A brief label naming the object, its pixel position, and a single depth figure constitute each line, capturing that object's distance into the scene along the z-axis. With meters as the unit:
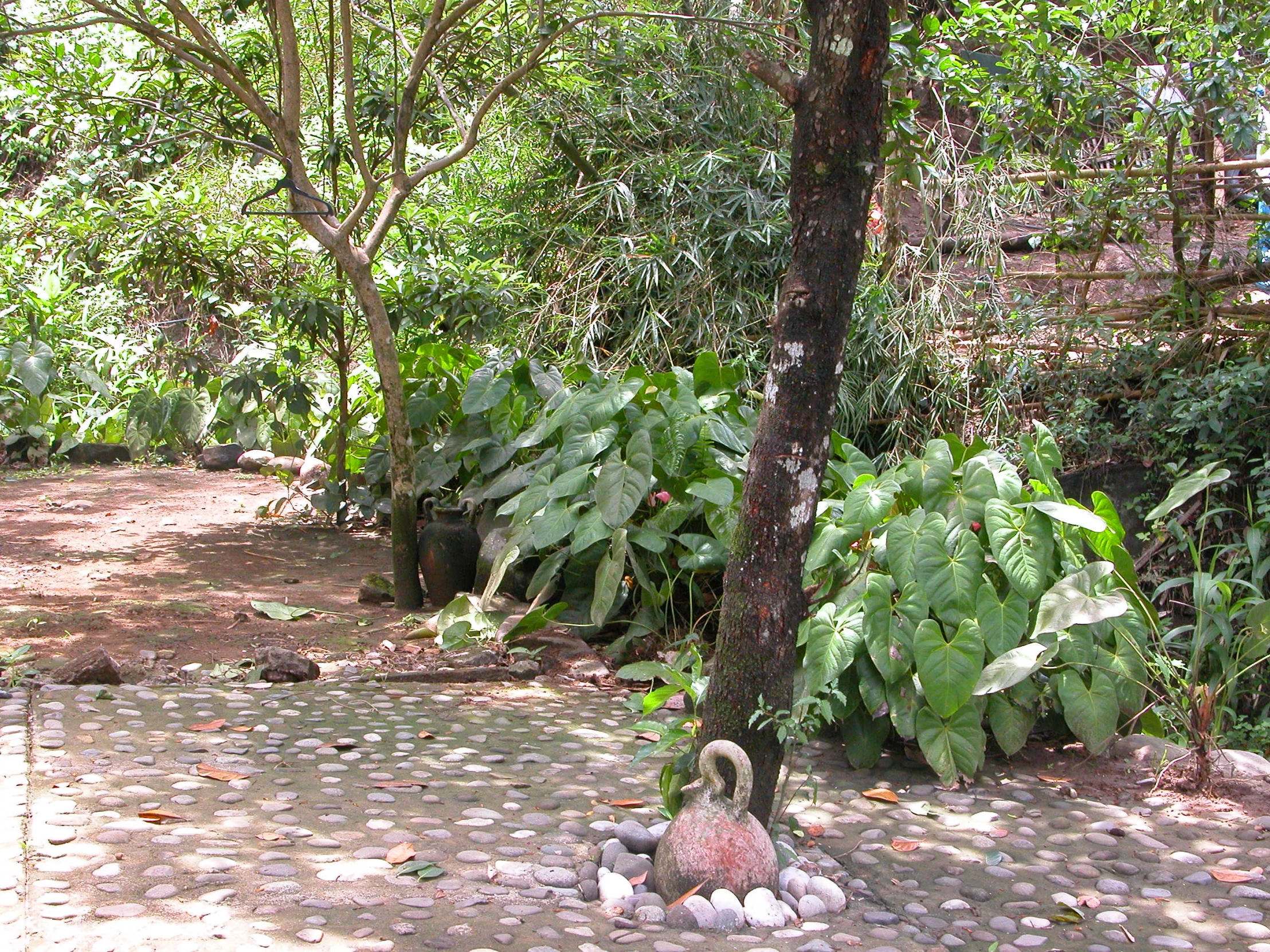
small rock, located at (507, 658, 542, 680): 4.56
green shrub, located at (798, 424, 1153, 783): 3.38
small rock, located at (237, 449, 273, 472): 10.26
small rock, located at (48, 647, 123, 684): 4.03
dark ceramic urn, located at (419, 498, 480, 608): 5.61
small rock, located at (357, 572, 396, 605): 5.73
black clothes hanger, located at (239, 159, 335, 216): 4.98
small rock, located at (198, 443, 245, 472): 10.41
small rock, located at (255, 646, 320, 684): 4.32
